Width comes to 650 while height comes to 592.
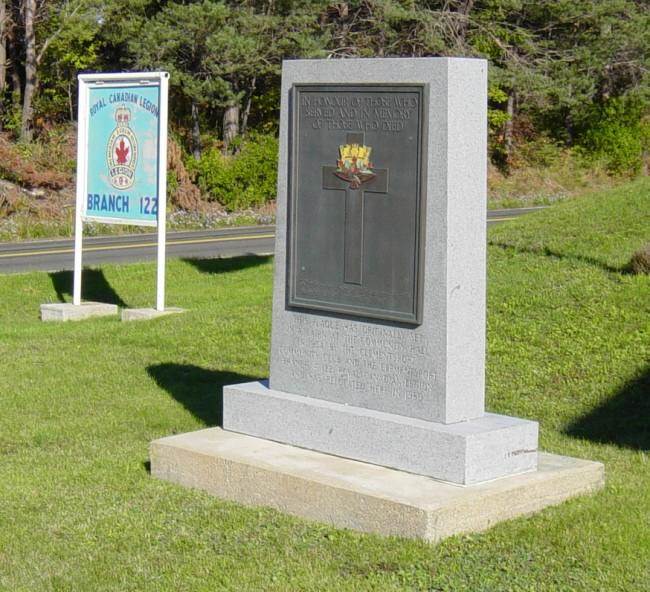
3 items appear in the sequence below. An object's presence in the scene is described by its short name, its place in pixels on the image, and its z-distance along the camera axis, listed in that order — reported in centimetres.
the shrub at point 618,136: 4300
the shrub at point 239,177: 3438
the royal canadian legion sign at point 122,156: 1310
